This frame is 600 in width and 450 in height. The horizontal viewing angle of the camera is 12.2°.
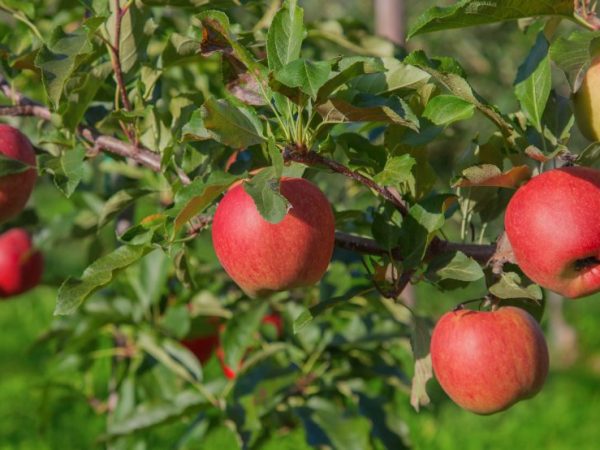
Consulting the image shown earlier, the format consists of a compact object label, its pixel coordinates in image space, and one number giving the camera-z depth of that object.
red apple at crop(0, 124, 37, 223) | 1.79
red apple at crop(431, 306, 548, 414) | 1.73
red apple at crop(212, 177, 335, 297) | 1.67
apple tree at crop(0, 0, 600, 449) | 1.67
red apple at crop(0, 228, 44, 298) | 2.30
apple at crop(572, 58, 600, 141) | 1.71
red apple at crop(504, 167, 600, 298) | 1.67
